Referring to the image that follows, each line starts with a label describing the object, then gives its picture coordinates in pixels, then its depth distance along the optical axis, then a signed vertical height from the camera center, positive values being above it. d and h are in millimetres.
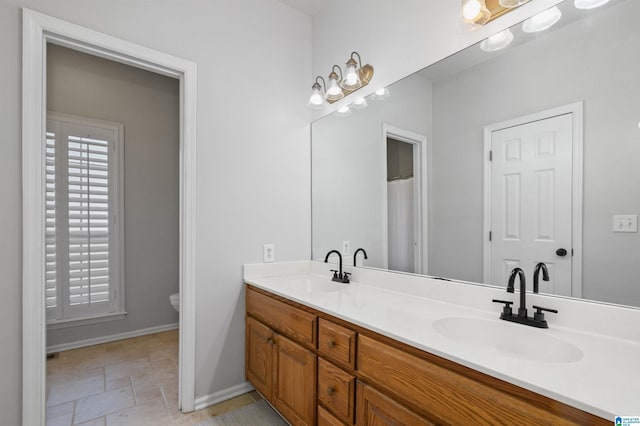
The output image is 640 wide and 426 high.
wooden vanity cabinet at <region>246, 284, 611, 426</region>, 775 -579
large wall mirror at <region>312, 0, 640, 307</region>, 1059 +232
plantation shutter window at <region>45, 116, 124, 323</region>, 2737 -73
